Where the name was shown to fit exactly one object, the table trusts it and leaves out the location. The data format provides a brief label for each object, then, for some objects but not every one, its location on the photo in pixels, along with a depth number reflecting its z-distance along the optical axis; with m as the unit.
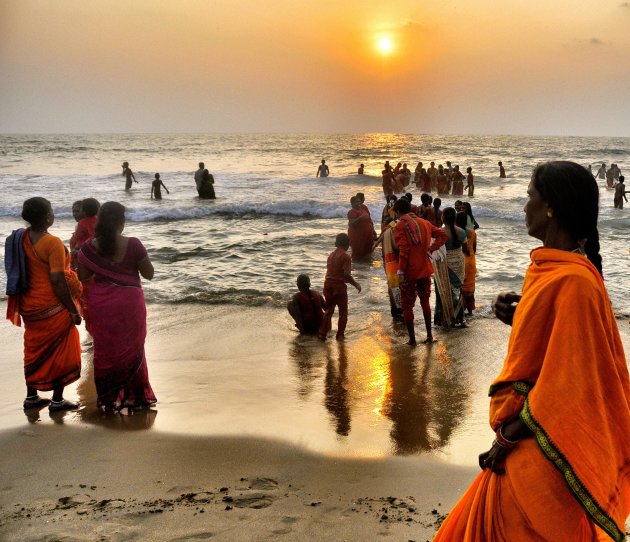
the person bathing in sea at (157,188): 28.05
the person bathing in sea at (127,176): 32.59
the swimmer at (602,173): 37.93
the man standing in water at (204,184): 27.88
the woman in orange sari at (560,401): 1.97
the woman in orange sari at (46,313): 5.14
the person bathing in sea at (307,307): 8.23
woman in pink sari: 5.14
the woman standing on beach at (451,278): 8.54
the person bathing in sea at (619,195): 25.14
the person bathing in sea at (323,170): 37.88
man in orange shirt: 7.56
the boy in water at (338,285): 7.93
